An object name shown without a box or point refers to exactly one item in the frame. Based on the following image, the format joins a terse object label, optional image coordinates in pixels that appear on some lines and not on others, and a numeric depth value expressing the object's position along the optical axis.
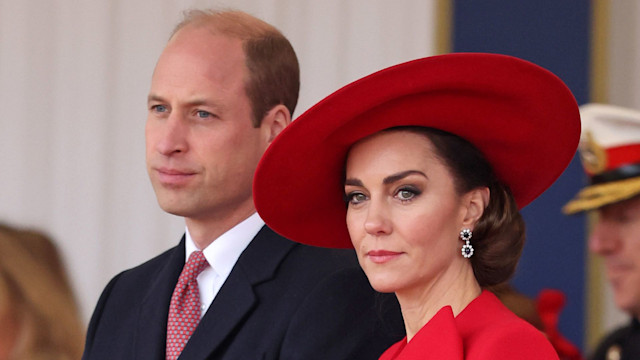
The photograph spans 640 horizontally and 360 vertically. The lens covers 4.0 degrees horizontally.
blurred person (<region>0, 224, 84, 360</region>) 10.95
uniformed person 10.64
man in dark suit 9.94
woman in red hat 9.73
